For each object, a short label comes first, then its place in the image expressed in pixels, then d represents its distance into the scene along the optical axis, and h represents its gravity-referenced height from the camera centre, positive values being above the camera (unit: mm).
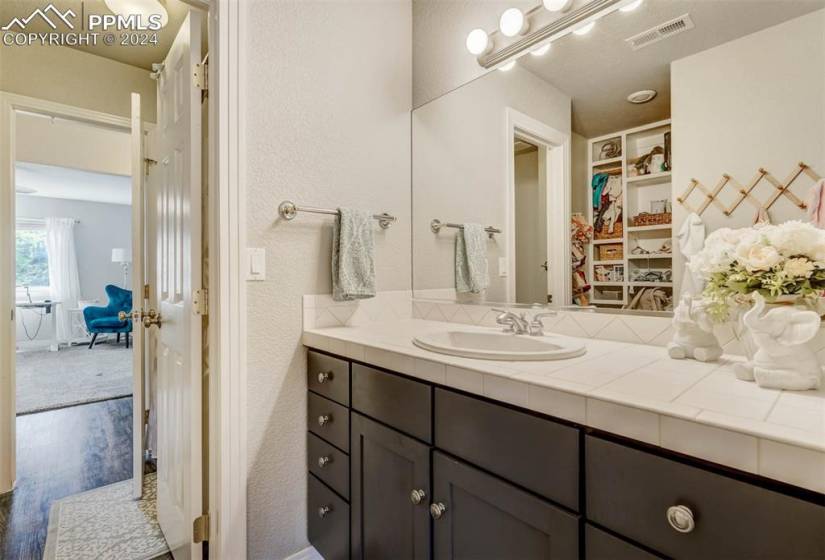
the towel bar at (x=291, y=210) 1475 +271
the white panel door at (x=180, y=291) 1381 -33
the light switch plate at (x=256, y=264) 1400 +63
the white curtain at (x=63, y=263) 6570 +328
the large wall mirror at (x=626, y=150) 999 +405
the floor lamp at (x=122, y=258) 6625 +415
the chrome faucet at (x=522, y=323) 1360 -144
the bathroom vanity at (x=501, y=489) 585 -404
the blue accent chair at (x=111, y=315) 5816 -480
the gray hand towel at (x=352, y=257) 1584 +98
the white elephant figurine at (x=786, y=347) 717 -124
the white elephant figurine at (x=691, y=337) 979 -144
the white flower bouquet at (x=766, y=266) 742 +27
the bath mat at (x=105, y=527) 1638 -1077
